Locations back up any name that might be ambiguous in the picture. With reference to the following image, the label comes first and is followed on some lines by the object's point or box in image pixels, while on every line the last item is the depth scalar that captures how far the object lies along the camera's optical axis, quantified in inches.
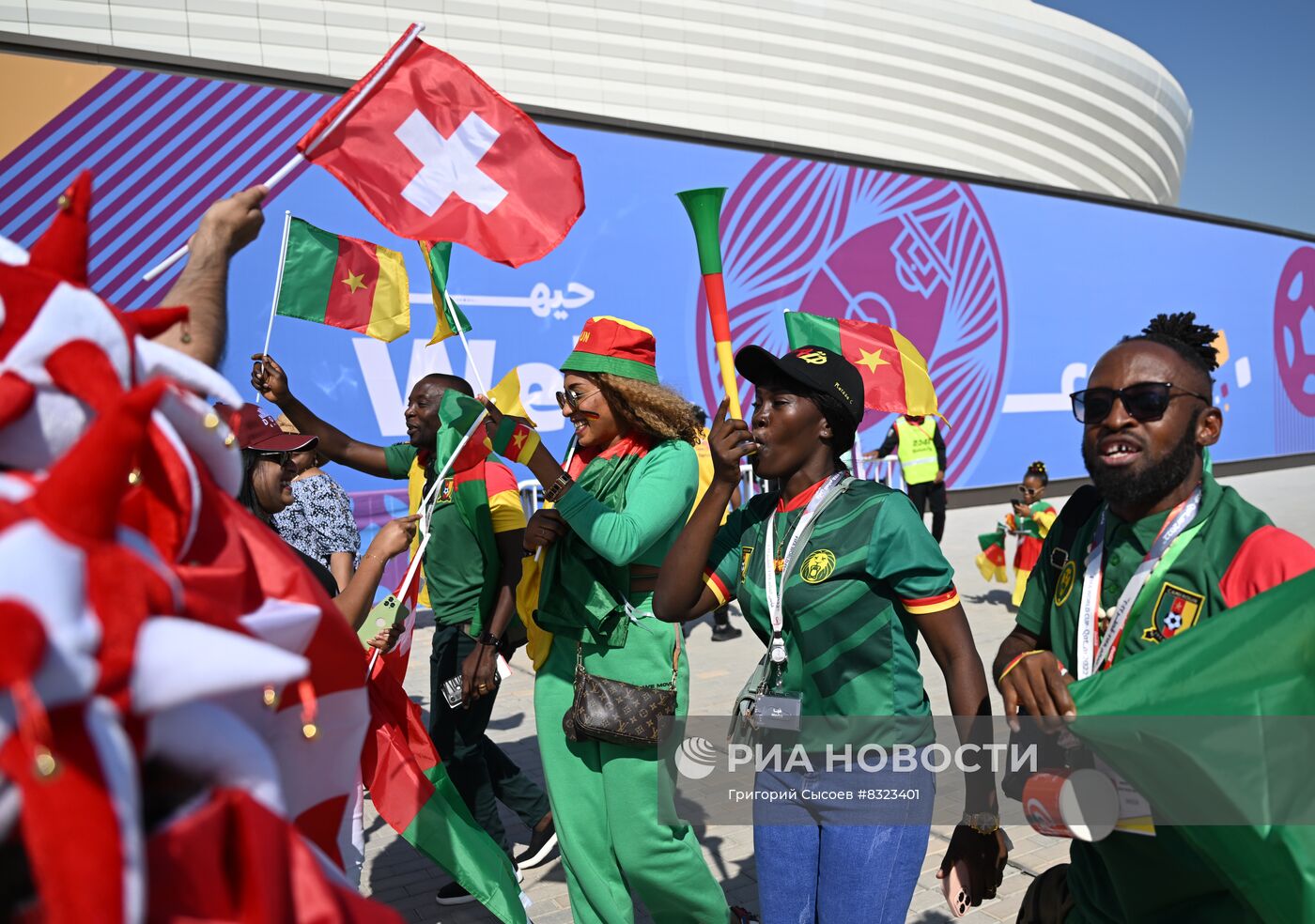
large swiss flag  131.6
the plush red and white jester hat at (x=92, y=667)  33.3
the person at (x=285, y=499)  124.6
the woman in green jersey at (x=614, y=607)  137.5
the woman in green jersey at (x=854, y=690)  110.1
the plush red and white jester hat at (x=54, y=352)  42.6
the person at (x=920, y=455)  453.4
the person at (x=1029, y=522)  384.2
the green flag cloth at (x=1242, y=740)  78.0
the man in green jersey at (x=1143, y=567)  87.9
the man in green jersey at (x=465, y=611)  175.0
